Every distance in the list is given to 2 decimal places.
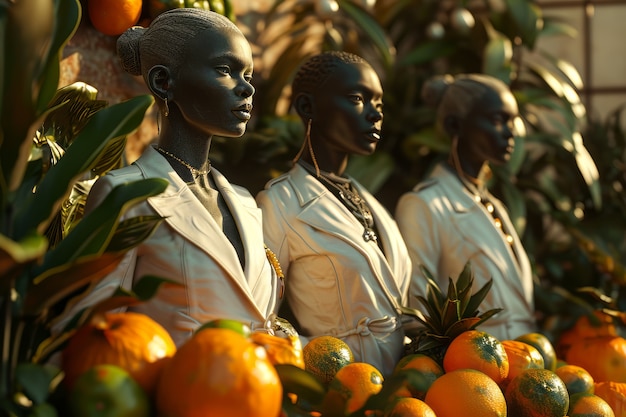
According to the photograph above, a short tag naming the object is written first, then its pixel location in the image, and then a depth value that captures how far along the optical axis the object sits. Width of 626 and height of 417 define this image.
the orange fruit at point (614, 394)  1.78
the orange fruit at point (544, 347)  1.87
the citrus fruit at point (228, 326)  1.22
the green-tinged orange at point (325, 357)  1.64
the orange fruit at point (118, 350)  1.17
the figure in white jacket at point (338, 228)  2.00
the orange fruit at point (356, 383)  1.35
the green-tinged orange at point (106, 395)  1.09
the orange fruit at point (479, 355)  1.63
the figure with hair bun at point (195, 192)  1.55
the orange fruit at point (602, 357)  2.05
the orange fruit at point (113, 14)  2.12
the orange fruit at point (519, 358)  1.71
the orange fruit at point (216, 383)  1.11
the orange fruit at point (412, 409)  1.41
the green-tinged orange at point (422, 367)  1.62
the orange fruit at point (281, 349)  1.30
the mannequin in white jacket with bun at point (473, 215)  2.35
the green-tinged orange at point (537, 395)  1.57
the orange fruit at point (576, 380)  1.75
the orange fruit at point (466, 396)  1.49
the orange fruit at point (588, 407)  1.63
